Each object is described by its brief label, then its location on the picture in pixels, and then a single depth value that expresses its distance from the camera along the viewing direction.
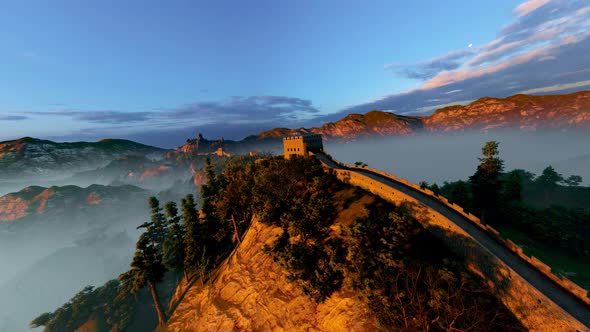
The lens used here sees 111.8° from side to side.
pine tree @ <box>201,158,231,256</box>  54.97
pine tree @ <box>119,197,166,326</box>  39.36
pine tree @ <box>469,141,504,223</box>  42.50
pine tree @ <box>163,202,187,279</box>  53.56
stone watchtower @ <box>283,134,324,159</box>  65.38
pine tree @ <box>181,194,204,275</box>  50.22
